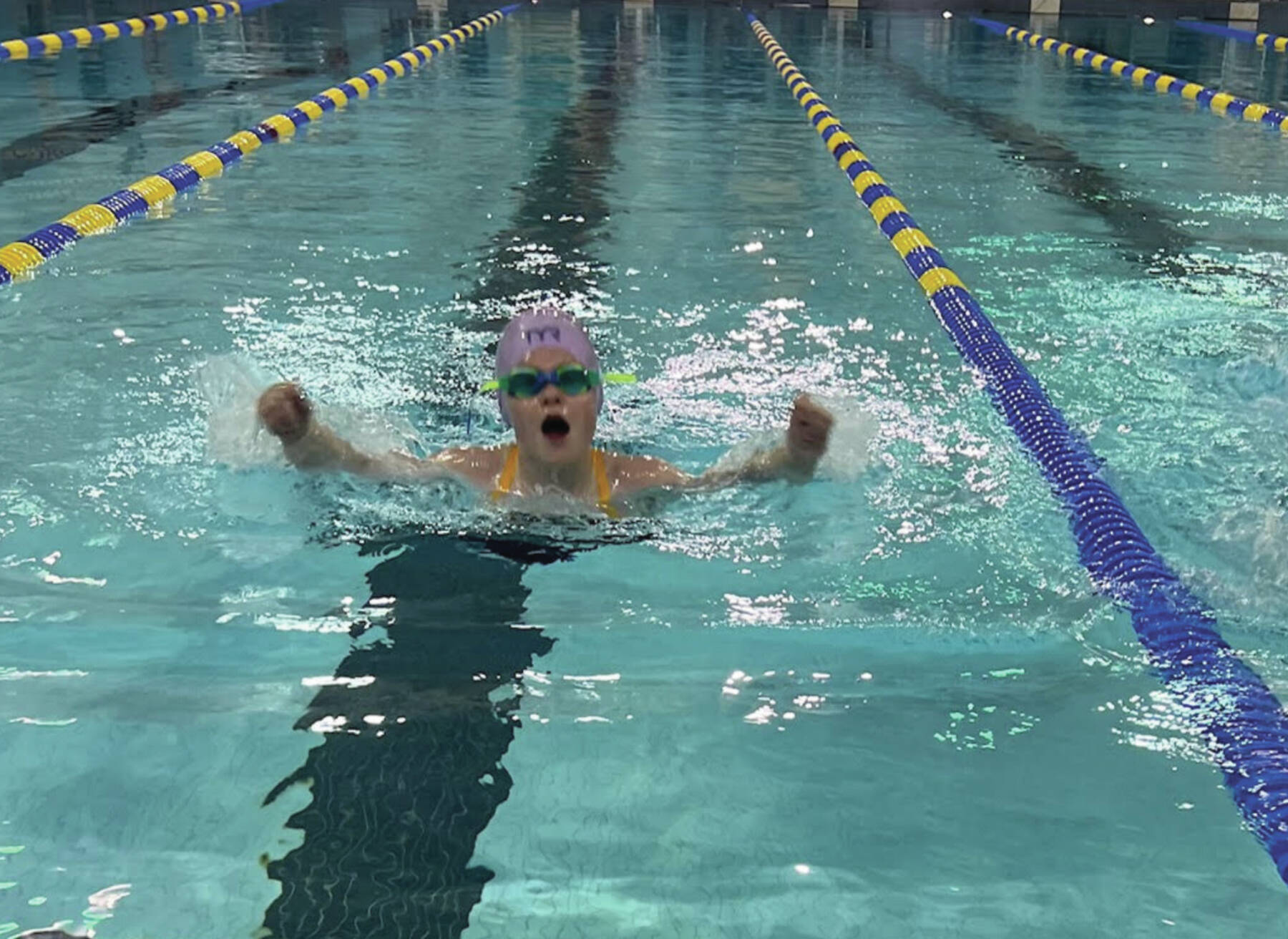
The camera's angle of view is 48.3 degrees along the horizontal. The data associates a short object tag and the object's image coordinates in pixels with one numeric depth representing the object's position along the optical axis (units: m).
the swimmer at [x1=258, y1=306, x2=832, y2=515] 2.73
